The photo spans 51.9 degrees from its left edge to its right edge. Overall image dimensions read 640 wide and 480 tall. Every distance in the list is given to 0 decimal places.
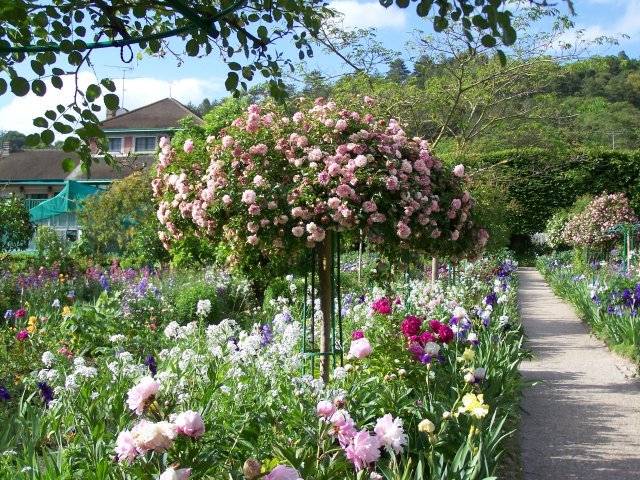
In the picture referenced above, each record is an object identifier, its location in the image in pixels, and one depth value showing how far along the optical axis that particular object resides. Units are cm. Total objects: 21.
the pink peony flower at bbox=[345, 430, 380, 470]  205
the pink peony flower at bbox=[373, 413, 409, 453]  215
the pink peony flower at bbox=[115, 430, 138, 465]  177
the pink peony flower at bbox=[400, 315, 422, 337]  393
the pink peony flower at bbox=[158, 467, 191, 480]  161
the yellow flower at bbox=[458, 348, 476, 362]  332
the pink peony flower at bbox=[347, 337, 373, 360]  305
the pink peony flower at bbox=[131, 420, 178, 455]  172
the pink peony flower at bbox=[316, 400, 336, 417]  216
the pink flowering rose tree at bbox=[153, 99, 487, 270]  371
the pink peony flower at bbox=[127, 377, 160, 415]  191
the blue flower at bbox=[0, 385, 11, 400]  334
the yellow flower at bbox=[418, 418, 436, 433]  221
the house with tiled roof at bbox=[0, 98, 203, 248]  3209
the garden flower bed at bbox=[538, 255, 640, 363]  700
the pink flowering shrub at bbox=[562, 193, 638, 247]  1647
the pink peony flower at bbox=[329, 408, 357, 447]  212
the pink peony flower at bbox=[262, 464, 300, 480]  174
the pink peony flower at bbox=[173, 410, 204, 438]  180
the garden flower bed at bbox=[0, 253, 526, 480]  206
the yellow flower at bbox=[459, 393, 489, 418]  232
